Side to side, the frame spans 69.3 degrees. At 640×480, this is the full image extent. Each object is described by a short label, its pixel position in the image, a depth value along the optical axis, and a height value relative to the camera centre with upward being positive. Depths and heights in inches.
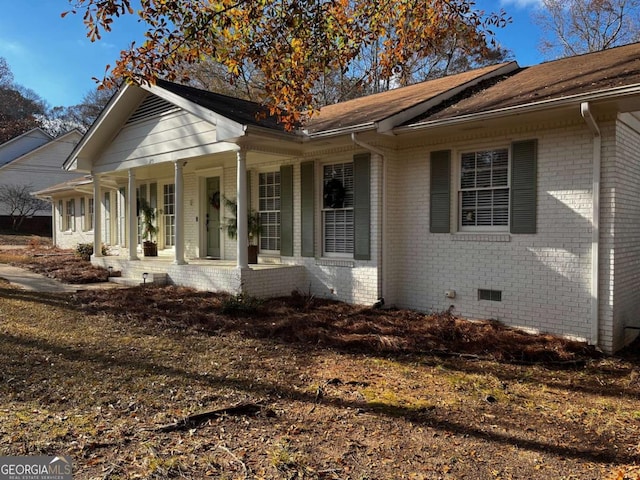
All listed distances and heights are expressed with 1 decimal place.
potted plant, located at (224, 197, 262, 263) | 428.5 +0.4
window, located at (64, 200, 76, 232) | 863.7 +20.5
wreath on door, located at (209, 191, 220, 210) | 489.1 +29.2
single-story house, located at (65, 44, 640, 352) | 253.0 +26.9
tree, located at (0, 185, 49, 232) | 1194.0 +64.2
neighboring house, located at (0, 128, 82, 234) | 1213.5 +166.4
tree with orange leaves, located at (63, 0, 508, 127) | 209.3 +99.2
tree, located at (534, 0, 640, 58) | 778.9 +362.2
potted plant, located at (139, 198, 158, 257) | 548.1 -2.0
